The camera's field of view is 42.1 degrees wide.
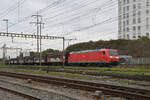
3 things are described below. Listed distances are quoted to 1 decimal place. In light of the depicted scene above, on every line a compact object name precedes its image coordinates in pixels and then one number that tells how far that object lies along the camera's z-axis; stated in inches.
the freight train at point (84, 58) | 1288.1
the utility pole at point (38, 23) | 1534.9
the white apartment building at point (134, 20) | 3011.8
